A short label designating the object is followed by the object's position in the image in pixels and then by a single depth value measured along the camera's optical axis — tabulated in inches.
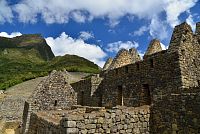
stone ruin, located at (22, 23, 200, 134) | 176.0
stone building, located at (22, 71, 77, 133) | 331.9
